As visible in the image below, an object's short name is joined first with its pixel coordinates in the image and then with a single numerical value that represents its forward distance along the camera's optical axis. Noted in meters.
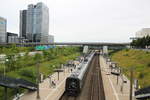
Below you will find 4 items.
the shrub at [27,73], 34.67
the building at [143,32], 176.98
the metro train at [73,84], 23.52
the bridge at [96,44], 133.44
